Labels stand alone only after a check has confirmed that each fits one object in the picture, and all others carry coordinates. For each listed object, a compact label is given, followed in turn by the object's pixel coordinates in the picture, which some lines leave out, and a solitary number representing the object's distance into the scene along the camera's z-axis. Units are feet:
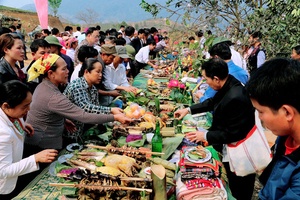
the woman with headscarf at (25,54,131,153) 8.29
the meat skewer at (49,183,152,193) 5.78
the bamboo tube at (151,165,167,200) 5.73
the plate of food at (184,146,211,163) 7.05
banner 25.05
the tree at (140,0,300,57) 16.51
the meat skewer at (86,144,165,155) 7.80
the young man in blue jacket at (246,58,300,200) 3.36
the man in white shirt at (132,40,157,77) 25.98
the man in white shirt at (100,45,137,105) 14.13
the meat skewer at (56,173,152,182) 5.87
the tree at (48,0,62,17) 174.58
